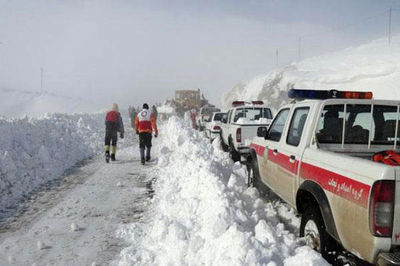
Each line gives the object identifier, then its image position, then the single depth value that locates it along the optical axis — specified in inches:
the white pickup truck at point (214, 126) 614.5
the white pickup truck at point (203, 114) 1034.1
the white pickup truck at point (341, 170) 107.8
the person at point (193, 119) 1121.8
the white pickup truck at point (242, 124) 414.6
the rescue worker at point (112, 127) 445.7
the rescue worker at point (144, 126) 436.5
